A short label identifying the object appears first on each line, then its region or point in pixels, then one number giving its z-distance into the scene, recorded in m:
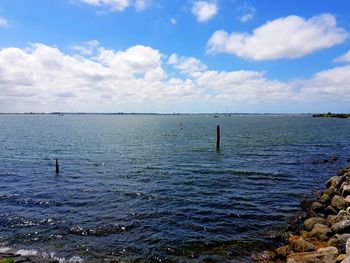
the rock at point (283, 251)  14.19
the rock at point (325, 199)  20.87
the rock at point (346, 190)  21.03
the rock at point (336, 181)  23.66
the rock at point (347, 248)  12.12
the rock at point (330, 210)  19.16
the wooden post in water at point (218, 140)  52.22
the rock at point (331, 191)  21.83
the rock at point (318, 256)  12.36
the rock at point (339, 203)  19.12
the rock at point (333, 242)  14.10
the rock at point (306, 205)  20.79
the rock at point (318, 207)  20.34
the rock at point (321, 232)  15.68
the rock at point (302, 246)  14.12
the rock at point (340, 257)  11.99
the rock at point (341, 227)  15.11
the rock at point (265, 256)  14.18
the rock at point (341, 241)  13.81
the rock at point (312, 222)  17.16
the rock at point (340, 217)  16.56
